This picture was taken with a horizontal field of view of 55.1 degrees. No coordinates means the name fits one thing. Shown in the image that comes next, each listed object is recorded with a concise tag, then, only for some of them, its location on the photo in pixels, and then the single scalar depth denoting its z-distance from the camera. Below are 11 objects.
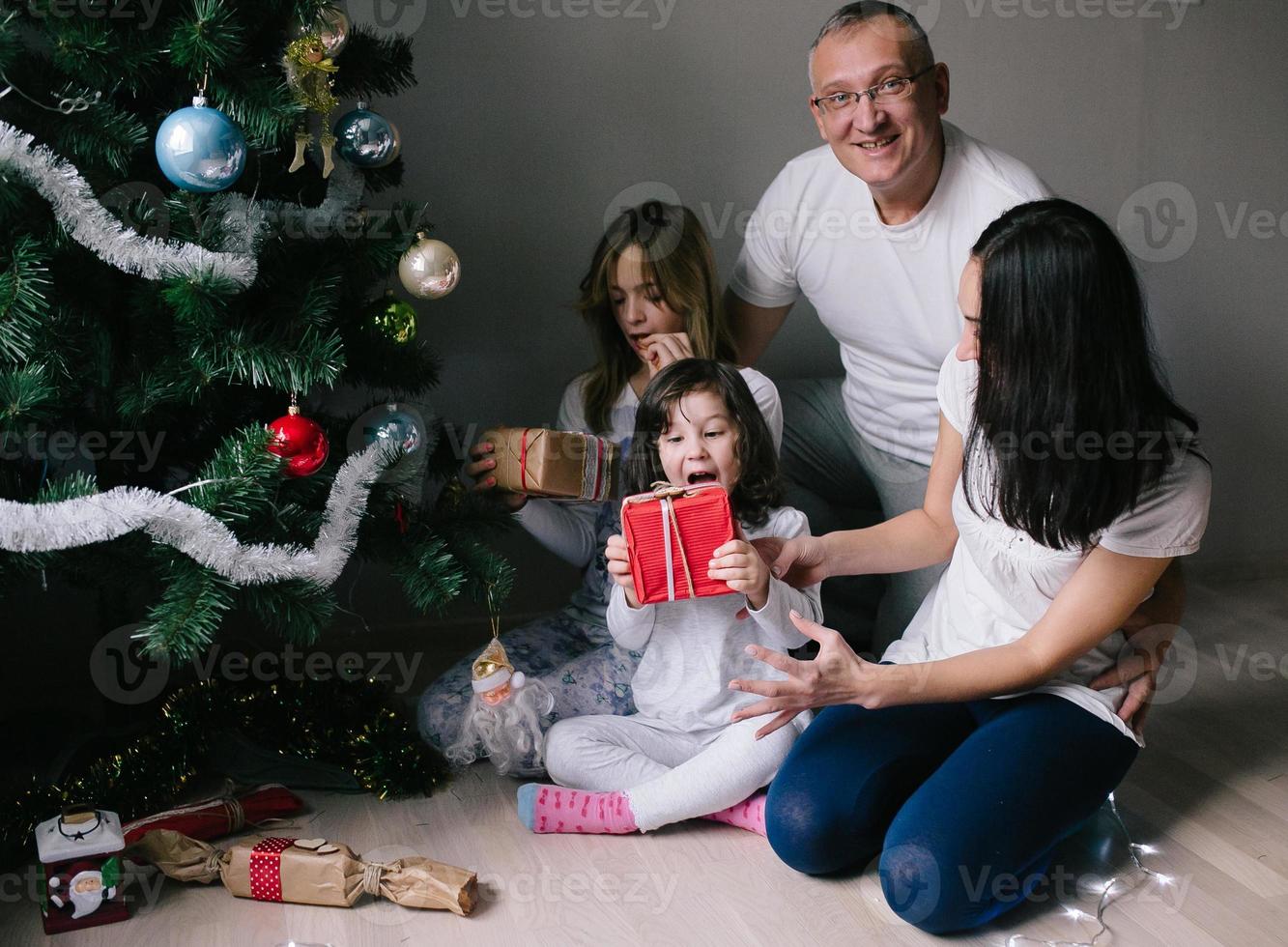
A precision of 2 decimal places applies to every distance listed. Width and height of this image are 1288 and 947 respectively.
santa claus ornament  1.86
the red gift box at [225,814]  1.70
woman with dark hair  1.48
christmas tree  1.48
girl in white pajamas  1.75
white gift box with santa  1.54
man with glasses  2.01
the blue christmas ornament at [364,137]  1.71
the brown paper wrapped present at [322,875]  1.57
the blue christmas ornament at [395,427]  1.75
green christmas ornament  1.77
